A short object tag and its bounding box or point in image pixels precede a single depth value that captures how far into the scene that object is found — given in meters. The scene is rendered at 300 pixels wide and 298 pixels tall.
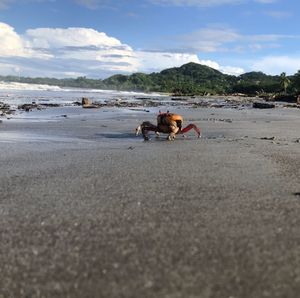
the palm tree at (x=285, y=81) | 88.90
